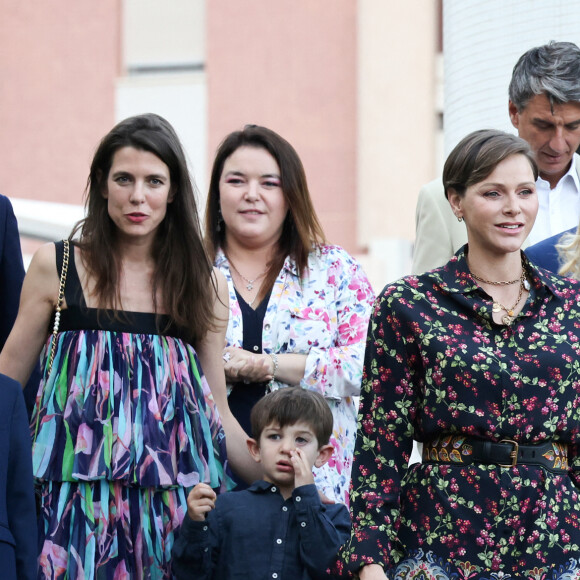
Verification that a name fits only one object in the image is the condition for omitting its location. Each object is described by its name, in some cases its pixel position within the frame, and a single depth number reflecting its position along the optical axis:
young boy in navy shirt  7.23
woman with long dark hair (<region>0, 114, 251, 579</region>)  7.17
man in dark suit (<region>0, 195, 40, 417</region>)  8.15
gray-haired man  8.45
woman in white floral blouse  8.30
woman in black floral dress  6.23
